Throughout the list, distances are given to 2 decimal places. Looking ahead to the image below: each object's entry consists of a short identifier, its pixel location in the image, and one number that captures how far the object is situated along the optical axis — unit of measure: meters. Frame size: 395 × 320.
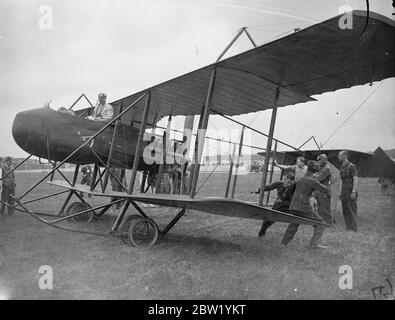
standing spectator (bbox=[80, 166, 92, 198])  13.18
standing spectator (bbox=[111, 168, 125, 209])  7.18
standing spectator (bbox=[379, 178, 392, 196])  13.12
